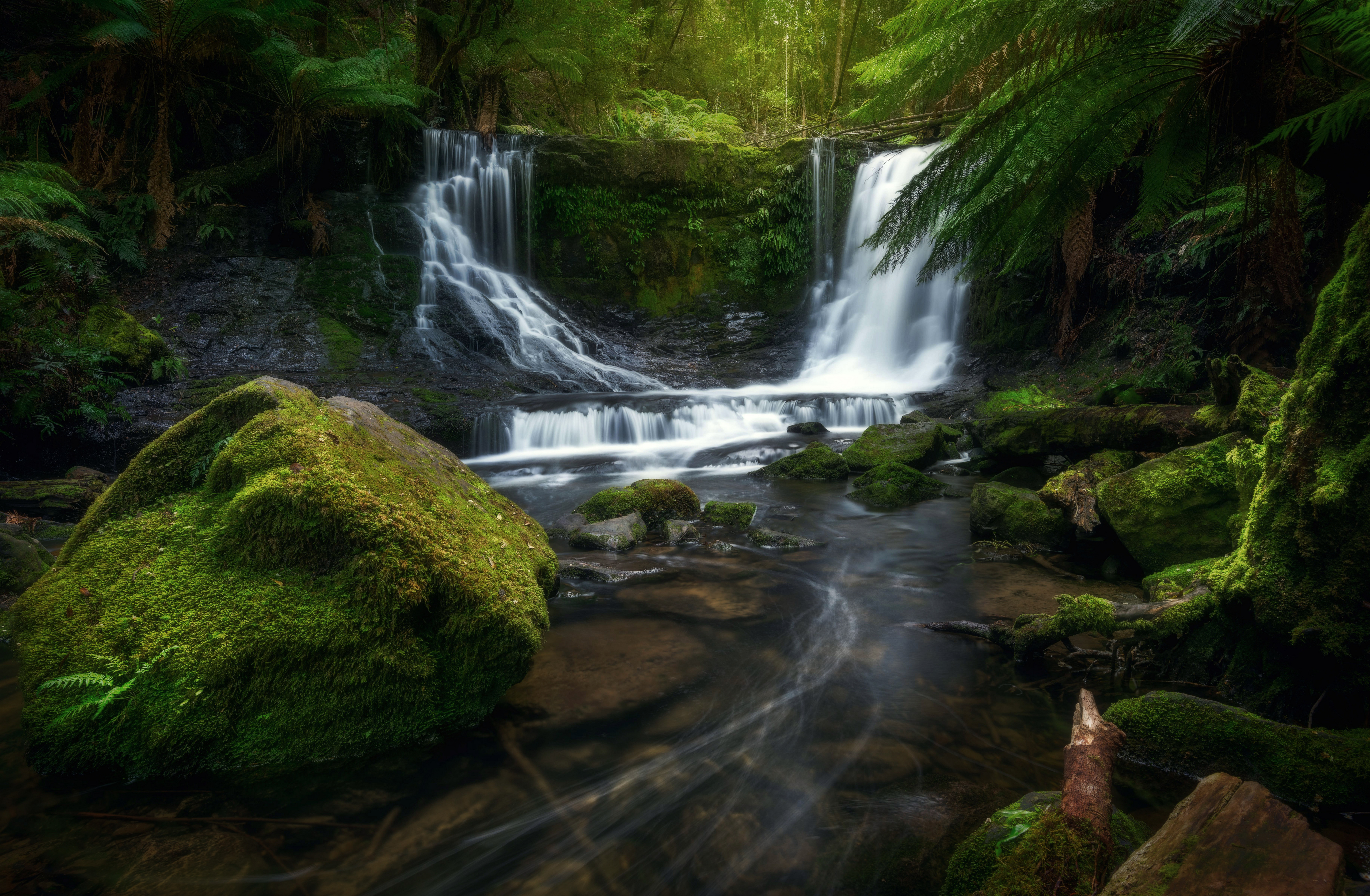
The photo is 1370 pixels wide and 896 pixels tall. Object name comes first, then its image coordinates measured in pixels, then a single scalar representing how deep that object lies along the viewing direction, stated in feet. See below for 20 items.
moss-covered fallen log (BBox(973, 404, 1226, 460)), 16.81
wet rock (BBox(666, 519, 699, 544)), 18.88
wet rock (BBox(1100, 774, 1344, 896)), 3.94
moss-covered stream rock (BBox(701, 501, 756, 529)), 20.34
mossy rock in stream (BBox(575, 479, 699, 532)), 20.03
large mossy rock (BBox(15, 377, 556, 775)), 7.84
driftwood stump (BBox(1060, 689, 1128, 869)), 5.16
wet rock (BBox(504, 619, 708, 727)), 9.88
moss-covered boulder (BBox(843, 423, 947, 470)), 27.40
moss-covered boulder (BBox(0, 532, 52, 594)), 13.39
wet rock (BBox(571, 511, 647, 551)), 17.93
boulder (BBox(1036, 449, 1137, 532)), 15.21
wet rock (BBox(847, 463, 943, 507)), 23.20
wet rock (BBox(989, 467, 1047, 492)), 22.59
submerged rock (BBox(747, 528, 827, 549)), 18.51
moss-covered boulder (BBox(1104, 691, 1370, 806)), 6.54
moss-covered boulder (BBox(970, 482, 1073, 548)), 16.52
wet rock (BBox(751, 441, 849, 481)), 27.04
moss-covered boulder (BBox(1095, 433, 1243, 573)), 12.51
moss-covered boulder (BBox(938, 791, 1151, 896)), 5.09
